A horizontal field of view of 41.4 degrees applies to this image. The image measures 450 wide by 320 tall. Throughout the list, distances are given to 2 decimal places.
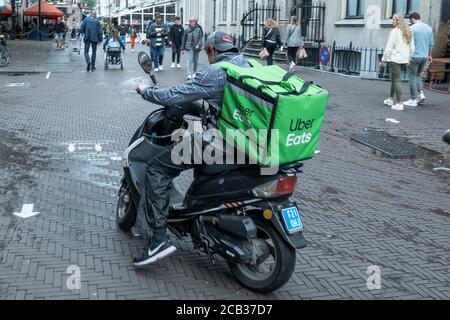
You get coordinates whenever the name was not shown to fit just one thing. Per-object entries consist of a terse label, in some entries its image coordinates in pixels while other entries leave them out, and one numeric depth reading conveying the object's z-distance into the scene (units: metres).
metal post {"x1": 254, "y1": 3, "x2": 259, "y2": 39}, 27.29
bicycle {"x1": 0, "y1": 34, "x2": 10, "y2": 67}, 19.77
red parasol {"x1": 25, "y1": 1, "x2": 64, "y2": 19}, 41.94
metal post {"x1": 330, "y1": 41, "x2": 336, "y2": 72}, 20.75
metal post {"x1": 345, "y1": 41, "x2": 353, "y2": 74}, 19.80
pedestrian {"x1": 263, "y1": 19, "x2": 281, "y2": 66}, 19.14
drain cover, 8.59
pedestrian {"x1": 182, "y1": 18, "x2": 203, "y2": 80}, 17.53
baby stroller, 19.08
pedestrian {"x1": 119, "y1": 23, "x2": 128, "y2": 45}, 27.20
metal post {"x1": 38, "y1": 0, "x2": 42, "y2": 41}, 39.28
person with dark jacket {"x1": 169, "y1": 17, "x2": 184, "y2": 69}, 19.80
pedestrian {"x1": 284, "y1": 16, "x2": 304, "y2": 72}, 19.08
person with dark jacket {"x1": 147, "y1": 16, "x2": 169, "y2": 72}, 18.36
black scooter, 3.94
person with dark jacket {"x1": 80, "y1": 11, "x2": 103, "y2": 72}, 18.17
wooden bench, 15.29
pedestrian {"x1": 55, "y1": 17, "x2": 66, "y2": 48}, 31.44
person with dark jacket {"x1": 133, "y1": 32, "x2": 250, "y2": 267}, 4.16
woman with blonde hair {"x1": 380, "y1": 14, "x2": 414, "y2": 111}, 11.96
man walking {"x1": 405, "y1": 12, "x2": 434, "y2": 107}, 12.27
